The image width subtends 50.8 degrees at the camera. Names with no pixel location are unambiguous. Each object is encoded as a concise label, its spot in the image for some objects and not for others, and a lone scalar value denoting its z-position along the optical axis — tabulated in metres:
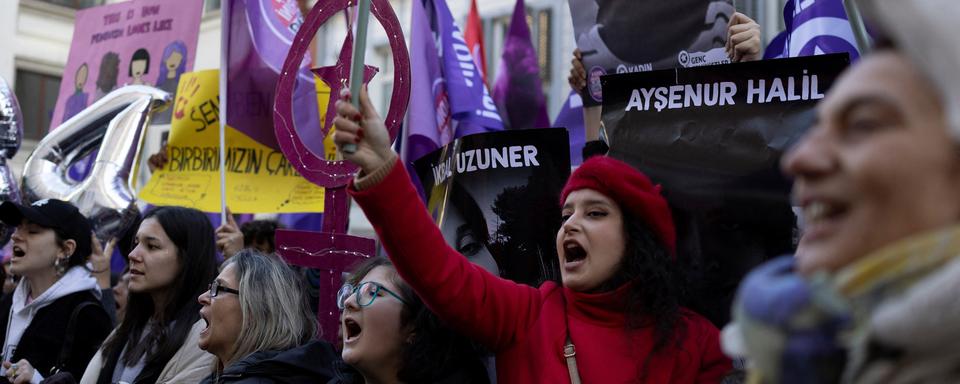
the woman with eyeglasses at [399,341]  2.65
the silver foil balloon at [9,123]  5.16
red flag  7.22
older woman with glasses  3.18
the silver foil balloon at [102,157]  4.89
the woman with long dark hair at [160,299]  3.63
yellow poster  4.92
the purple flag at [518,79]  6.52
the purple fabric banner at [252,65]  4.78
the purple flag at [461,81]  5.21
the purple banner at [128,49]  5.61
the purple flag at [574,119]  4.88
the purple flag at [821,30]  3.47
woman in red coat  2.27
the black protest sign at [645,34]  3.78
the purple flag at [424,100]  4.87
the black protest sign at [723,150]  2.79
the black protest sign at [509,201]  3.01
